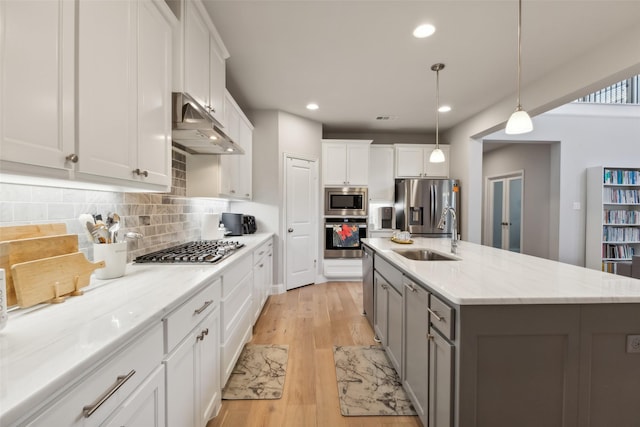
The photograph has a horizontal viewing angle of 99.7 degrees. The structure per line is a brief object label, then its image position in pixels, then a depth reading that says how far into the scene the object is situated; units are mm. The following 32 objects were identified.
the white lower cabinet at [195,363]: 1075
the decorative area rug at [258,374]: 1842
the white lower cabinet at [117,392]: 601
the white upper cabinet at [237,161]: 2693
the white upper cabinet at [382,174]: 4973
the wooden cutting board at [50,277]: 884
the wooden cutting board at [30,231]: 970
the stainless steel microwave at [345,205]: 4594
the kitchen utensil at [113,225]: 1368
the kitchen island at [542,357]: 1106
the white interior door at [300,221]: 4148
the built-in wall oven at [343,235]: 4582
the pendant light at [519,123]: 1789
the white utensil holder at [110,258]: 1283
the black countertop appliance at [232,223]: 3352
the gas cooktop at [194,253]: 1678
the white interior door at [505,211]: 5641
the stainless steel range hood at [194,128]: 1693
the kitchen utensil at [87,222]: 1293
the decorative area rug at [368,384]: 1711
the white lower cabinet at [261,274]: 2694
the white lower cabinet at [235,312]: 1693
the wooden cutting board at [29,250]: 891
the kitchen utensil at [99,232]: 1311
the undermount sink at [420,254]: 2381
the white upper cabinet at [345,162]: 4645
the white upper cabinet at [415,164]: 4914
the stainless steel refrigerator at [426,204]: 4562
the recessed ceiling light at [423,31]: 2196
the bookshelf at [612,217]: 4266
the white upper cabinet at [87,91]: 783
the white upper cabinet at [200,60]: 1675
